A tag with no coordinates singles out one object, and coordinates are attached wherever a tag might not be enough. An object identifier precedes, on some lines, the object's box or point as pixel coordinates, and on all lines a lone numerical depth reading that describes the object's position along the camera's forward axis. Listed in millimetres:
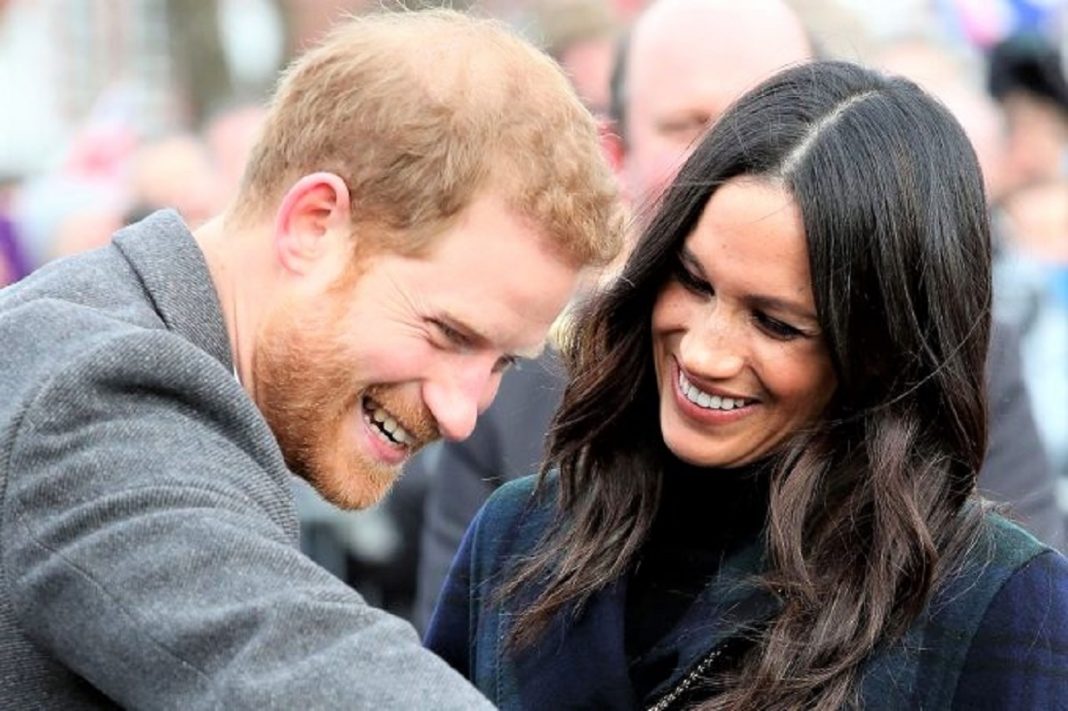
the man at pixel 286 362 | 4196
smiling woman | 4524
